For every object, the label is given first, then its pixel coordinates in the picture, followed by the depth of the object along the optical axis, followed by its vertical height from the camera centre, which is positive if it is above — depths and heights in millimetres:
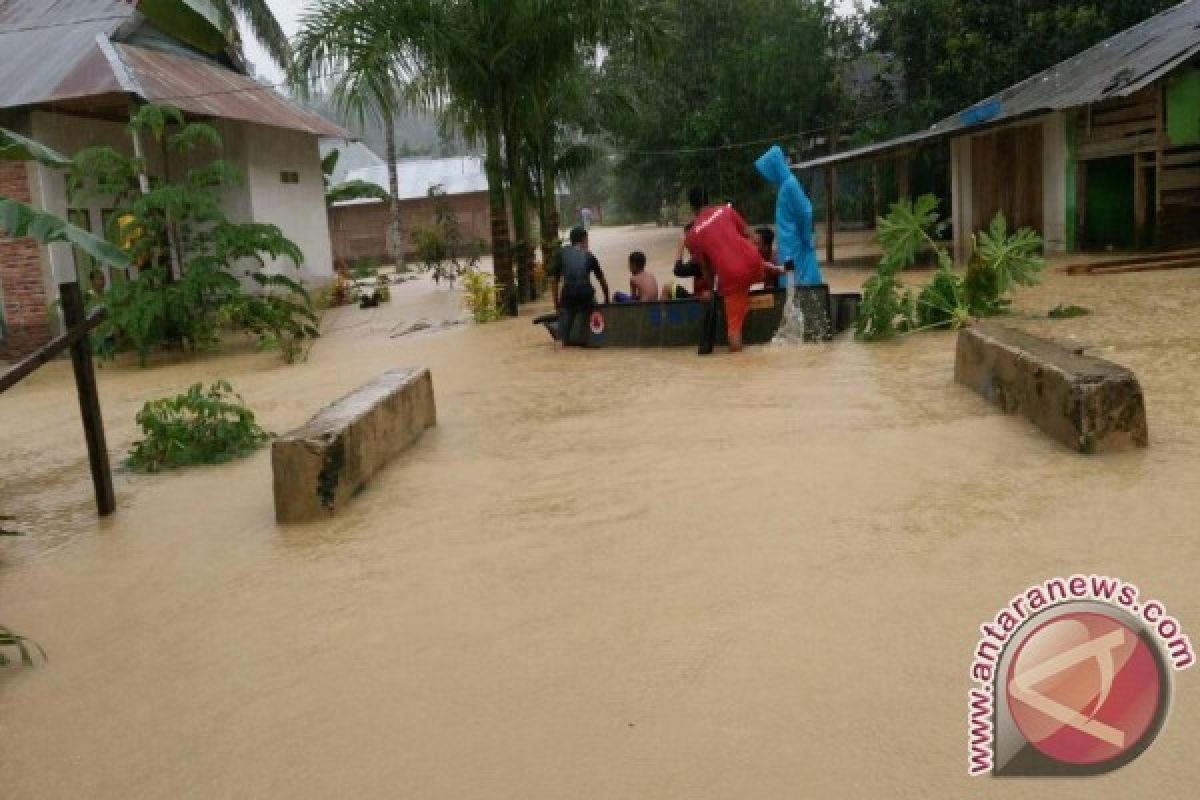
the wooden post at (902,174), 20297 +791
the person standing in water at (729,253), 10008 -234
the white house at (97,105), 14422 +2303
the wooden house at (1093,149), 15625 +937
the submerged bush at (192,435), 7480 -1173
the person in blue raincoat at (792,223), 10906 +0
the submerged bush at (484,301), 16141 -814
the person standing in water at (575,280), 11570 -434
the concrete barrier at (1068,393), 5324 -985
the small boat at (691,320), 10484 -915
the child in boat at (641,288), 12203 -604
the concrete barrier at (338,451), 5547 -1047
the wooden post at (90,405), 5875 -713
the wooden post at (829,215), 22266 +114
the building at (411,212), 39438 +1441
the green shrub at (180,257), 12906 +102
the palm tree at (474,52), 13992 +2620
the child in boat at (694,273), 10766 -424
